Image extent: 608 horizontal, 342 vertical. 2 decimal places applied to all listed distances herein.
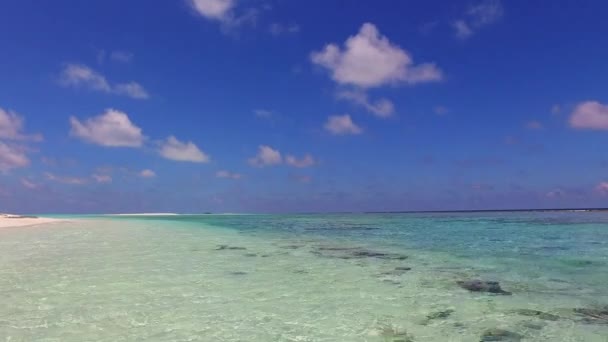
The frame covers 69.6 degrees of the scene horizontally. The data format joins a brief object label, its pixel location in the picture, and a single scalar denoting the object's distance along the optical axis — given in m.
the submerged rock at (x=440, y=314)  7.79
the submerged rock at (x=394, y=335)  6.56
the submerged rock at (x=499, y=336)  6.50
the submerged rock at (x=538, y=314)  7.63
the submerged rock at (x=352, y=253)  16.75
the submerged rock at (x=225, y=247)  20.61
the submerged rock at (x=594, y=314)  7.39
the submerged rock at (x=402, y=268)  13.50
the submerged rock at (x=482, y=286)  10.05
